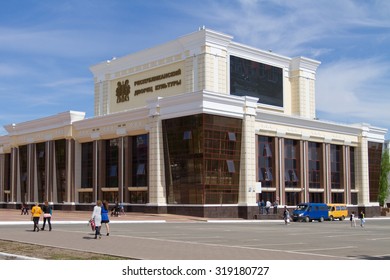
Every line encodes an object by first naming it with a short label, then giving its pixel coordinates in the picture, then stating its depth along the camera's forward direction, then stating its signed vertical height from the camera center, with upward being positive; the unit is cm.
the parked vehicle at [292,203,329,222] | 5859 -446
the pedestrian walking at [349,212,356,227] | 4694 -438
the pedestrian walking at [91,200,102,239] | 2733 -223
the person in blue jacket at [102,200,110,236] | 2917 -227
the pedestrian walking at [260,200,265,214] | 6191 -394
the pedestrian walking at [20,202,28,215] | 6178 -416
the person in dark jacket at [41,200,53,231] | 3366 -241
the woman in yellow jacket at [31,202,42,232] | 3253 -242
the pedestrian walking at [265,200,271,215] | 6306 -400
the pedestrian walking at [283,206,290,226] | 4797 -407
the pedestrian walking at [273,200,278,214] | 6469 -421
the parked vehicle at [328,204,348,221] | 6256 -473
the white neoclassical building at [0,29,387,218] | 5944 +364
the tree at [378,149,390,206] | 10188 -148
